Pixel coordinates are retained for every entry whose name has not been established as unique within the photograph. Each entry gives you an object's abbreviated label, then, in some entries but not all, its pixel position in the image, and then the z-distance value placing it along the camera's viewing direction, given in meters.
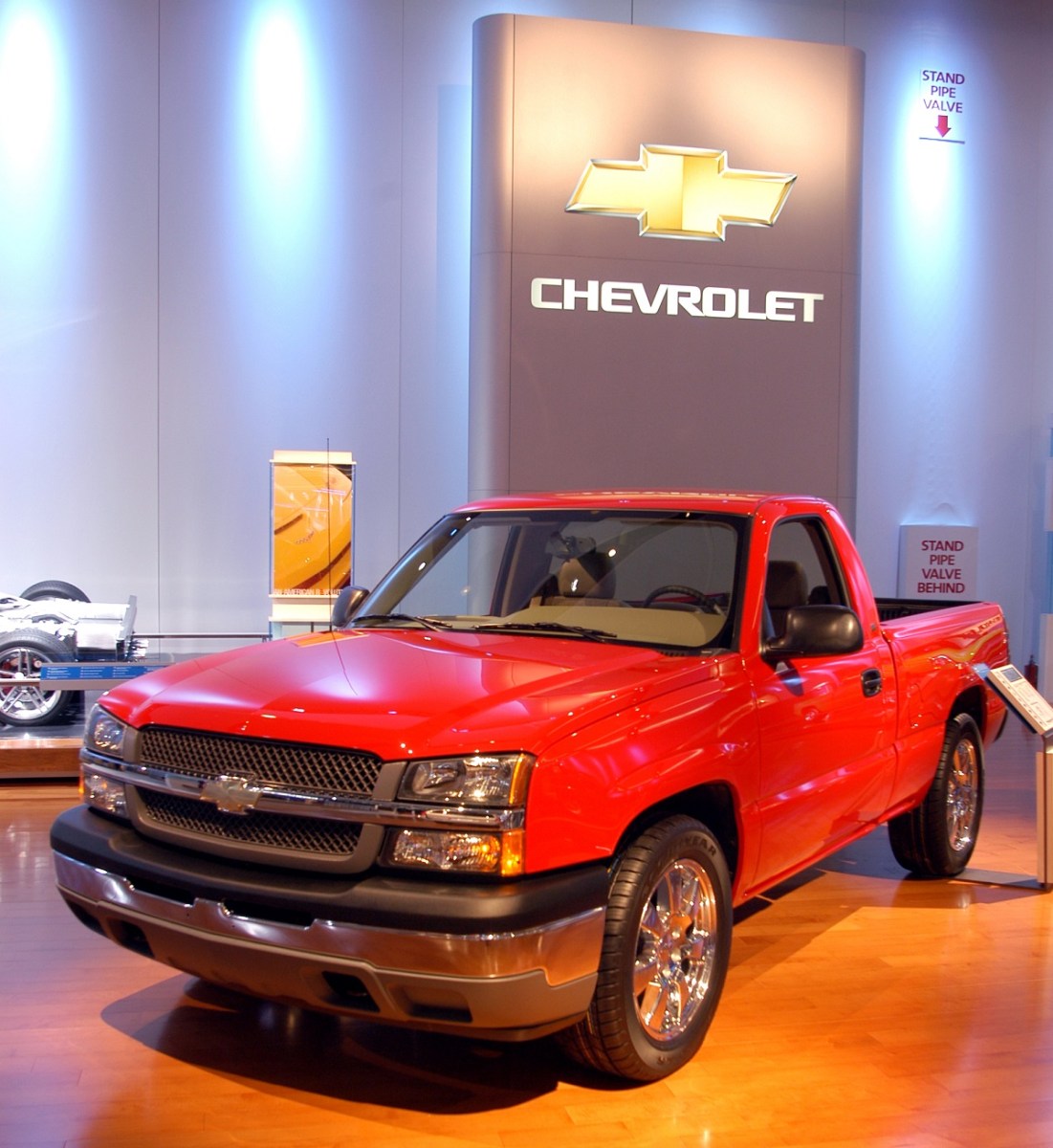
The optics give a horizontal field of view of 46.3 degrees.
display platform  6.98
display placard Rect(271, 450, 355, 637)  8.51
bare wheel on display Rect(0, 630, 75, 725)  7.28
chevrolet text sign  9.66
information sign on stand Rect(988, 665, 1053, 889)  5.32
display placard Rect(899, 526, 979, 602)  11.62
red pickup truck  2.82
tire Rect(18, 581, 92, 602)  9.30
